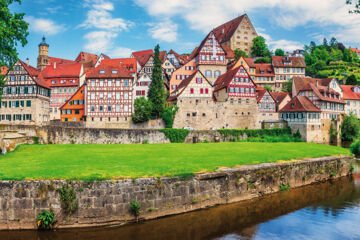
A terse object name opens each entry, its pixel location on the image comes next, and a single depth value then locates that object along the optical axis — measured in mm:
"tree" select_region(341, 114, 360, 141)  50531
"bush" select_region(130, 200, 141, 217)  15344
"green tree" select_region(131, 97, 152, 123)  44875
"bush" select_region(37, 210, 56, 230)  14336
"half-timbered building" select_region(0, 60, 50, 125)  44753
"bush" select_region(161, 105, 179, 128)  45412
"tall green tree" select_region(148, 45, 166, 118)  46406
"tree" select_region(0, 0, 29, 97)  20820
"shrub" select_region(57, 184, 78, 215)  14625
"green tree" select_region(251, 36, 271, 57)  91000
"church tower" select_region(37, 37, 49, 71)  91312
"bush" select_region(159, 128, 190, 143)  37719
